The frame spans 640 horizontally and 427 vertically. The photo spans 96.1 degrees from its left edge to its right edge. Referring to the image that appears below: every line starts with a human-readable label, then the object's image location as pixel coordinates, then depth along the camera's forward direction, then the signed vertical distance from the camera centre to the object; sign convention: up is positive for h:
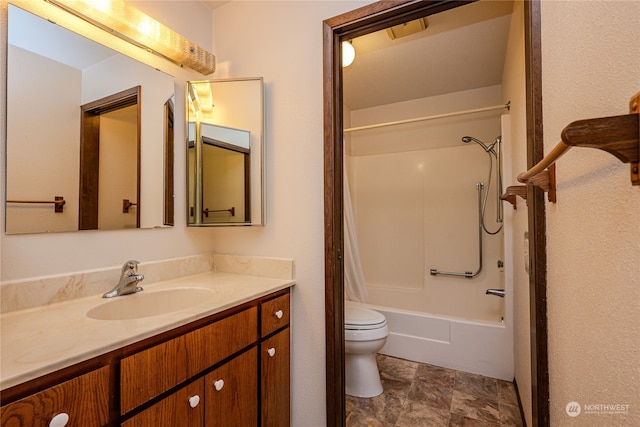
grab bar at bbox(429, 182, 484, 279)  2.60 -0.22
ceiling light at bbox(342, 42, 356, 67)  1.74 +1.02
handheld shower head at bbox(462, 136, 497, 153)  2.49 +0.67
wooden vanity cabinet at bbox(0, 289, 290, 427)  0.67 -0.48
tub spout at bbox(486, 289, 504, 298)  2.08 -0.55
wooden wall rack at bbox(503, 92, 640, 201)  0.42 +0.12
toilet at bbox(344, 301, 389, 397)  1.83 -0.87
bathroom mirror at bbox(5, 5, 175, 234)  1.02 +0.36
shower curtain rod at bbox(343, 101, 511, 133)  2.05 +0.79
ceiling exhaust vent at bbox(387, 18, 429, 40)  1.76 +1.19
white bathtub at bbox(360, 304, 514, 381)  2.00 -0.94
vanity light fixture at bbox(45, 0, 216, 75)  1.15 +0.85
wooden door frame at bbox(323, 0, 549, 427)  1.26 +0.30
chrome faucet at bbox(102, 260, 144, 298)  1.18 -0.25
